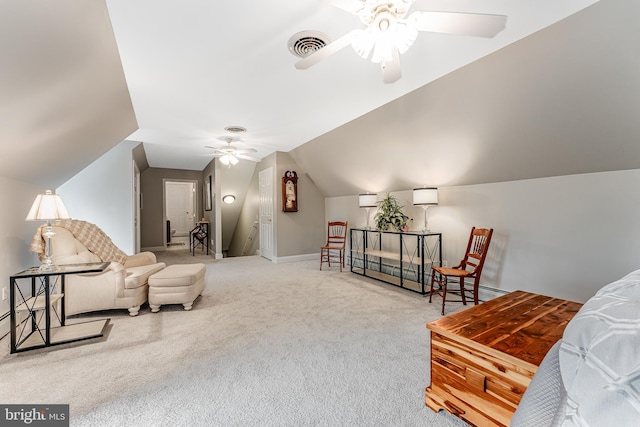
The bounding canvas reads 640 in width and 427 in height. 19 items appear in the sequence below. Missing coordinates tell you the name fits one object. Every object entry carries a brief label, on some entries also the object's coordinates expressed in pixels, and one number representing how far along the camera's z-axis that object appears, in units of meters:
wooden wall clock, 5.84
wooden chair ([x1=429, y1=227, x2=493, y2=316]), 2.99
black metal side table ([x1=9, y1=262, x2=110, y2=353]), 2.14
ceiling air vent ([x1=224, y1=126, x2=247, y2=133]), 4.18
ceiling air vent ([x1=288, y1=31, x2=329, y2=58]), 2.00
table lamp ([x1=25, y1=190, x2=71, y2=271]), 2.29
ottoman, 2.97
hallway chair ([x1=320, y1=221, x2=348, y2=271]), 5.41
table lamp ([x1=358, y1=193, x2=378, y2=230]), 4.75
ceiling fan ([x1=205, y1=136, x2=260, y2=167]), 4.84
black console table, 3.90
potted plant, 4.12
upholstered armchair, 2.74
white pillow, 0.55
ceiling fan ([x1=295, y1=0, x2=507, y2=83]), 1.35
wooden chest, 1.25
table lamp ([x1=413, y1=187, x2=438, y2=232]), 3.59
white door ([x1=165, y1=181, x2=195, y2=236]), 9.93
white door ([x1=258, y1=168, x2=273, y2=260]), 6.08
